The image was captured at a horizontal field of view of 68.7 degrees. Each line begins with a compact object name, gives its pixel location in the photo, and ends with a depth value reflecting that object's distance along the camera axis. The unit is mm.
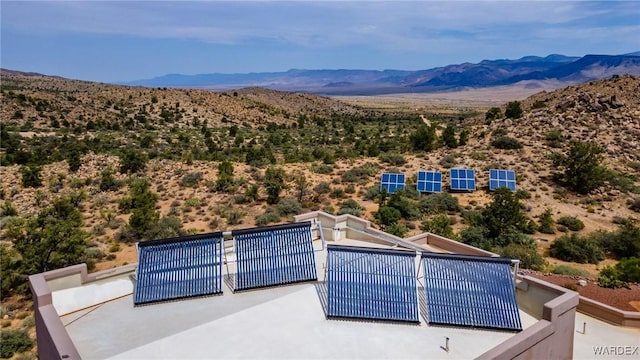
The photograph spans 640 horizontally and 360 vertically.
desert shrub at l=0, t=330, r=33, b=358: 14867
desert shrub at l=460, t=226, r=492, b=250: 23481
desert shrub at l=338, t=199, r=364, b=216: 28953
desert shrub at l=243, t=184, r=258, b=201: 32156
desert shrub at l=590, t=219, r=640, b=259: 22484
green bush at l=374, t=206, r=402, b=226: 27125
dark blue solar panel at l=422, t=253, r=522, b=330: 9852
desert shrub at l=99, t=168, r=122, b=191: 34438
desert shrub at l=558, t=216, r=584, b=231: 26891
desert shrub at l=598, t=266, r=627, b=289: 17922
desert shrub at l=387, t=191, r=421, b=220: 28548
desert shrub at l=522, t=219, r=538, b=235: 26406
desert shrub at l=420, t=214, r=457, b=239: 24172
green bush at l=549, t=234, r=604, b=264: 22016
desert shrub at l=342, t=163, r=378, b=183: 36906
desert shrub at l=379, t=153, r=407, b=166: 41400
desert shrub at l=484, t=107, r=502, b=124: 62469
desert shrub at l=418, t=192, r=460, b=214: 29828
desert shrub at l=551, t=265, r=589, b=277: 19703
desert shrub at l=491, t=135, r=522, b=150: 41656
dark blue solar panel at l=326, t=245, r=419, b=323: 9953
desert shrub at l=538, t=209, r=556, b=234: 26484
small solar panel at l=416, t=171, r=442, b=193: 33219
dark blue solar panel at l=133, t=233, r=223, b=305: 10789
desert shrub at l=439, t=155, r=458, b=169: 39656
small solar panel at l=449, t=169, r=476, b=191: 33531
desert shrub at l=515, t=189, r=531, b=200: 31766
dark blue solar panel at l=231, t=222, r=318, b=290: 11281
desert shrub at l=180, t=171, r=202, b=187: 35203
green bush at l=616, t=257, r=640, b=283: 18672
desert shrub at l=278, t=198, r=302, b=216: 29203
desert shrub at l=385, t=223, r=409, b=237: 24452
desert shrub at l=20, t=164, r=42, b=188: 34491
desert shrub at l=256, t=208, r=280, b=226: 27352
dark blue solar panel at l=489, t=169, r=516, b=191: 32750
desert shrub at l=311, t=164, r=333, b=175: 39188
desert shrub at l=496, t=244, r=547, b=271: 20684
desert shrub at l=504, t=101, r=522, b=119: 52281
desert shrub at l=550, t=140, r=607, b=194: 32625
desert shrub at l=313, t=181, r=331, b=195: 33969
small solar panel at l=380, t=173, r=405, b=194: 33312
